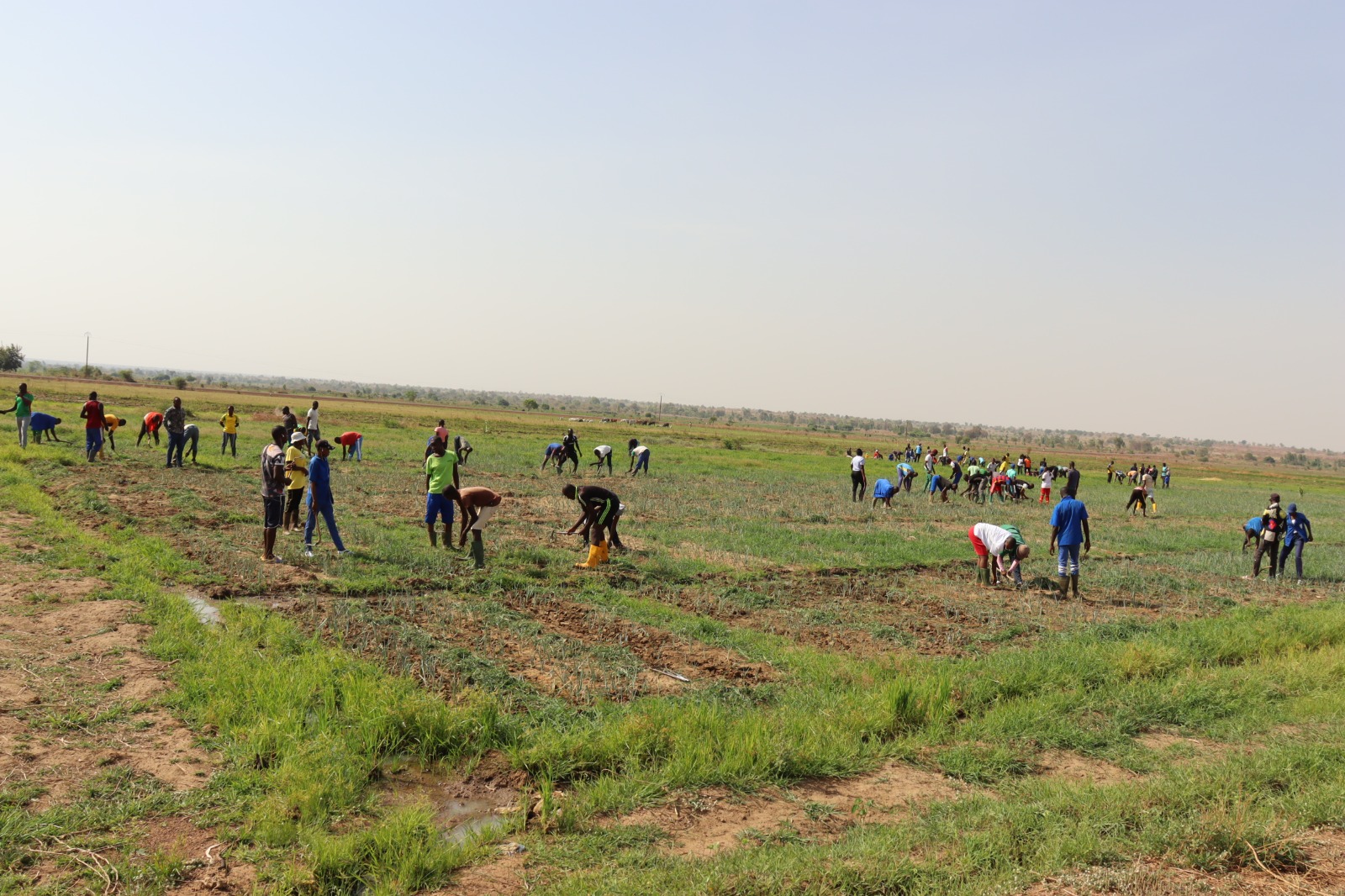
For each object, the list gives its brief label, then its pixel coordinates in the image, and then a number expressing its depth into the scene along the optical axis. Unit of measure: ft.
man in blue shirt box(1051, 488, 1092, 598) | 42.24
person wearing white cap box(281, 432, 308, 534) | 43.37
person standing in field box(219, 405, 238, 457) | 81.76
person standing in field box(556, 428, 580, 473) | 85.40
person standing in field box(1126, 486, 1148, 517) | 91.91
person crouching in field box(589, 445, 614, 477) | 90.63
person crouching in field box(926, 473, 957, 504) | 92.32
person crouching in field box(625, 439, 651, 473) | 96.89
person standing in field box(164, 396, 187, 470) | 69.87
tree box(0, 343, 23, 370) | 345.31
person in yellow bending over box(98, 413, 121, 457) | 74.89
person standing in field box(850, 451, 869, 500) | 81.46
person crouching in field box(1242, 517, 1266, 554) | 60.95
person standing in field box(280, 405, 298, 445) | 67.97
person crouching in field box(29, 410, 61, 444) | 79.25
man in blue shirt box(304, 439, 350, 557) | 40.22
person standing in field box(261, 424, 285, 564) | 38.86
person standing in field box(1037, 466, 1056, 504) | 98.02
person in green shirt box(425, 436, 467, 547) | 43.50
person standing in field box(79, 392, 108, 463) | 68.85
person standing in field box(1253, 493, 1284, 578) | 53.72
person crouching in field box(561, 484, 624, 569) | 42.06
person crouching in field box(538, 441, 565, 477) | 90.84
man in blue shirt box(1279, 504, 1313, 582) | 53.72
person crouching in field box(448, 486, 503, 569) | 41.06
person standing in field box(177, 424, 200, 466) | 72.95
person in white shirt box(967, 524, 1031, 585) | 44.39
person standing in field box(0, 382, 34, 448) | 73.20
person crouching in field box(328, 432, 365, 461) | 81.10
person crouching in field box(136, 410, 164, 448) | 87.30
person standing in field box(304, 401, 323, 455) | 77.92
